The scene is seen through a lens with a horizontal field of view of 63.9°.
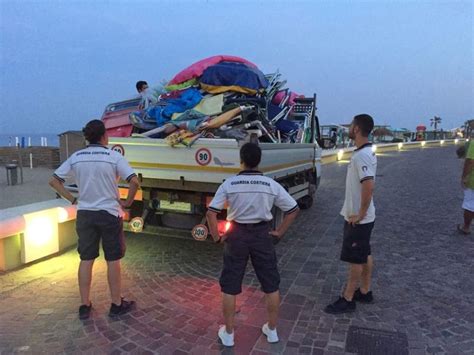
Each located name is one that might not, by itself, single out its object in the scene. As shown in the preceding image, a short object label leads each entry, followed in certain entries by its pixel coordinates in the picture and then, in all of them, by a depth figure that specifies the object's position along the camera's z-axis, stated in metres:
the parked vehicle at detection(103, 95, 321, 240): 4.68
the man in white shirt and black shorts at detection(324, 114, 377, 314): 3.56
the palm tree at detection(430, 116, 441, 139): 100.25
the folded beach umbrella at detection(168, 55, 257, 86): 6.17
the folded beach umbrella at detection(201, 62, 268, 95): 5.85
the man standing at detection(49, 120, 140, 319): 3.57
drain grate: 3.12
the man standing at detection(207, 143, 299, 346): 3.06
